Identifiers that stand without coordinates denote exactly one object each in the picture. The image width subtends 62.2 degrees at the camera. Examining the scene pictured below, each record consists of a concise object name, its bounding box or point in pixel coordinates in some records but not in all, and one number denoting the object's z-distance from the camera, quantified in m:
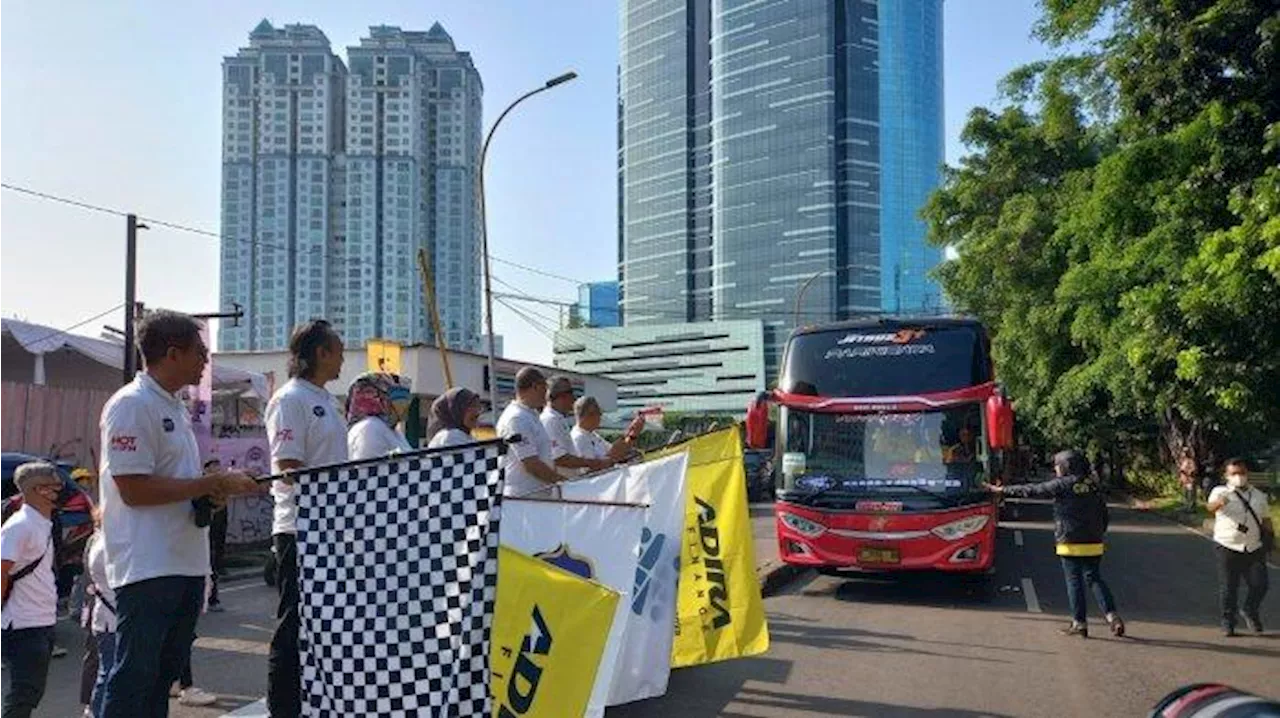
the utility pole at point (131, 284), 18.14
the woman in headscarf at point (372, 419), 5.49
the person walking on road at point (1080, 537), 9.55
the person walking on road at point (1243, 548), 9.74
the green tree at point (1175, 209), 11.84
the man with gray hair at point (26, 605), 5.11
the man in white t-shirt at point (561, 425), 8.22
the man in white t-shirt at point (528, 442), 7.13
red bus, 11.15
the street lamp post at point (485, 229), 21.62
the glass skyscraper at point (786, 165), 75.62
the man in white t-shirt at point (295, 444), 4.80
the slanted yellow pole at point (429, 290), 20.69
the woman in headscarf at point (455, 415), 6.66
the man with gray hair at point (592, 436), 8.48
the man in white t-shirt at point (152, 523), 3.89
